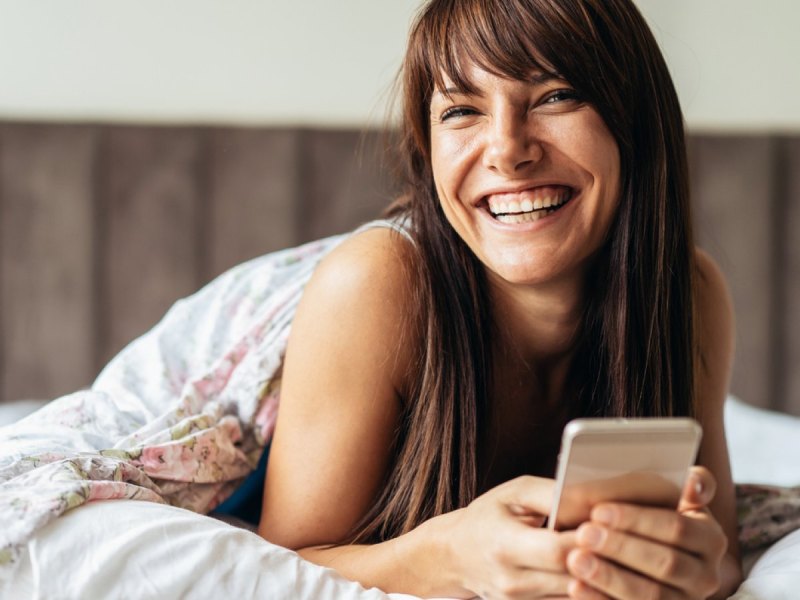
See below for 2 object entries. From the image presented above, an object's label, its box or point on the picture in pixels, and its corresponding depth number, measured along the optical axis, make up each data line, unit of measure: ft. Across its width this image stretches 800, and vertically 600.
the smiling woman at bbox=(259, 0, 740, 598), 2.85
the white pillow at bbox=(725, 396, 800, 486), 4.61
